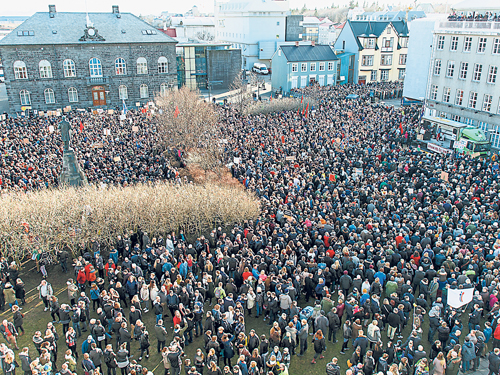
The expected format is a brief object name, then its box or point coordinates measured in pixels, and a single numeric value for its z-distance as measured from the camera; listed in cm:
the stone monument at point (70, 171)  2327
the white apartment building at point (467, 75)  3569
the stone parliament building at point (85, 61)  4869
